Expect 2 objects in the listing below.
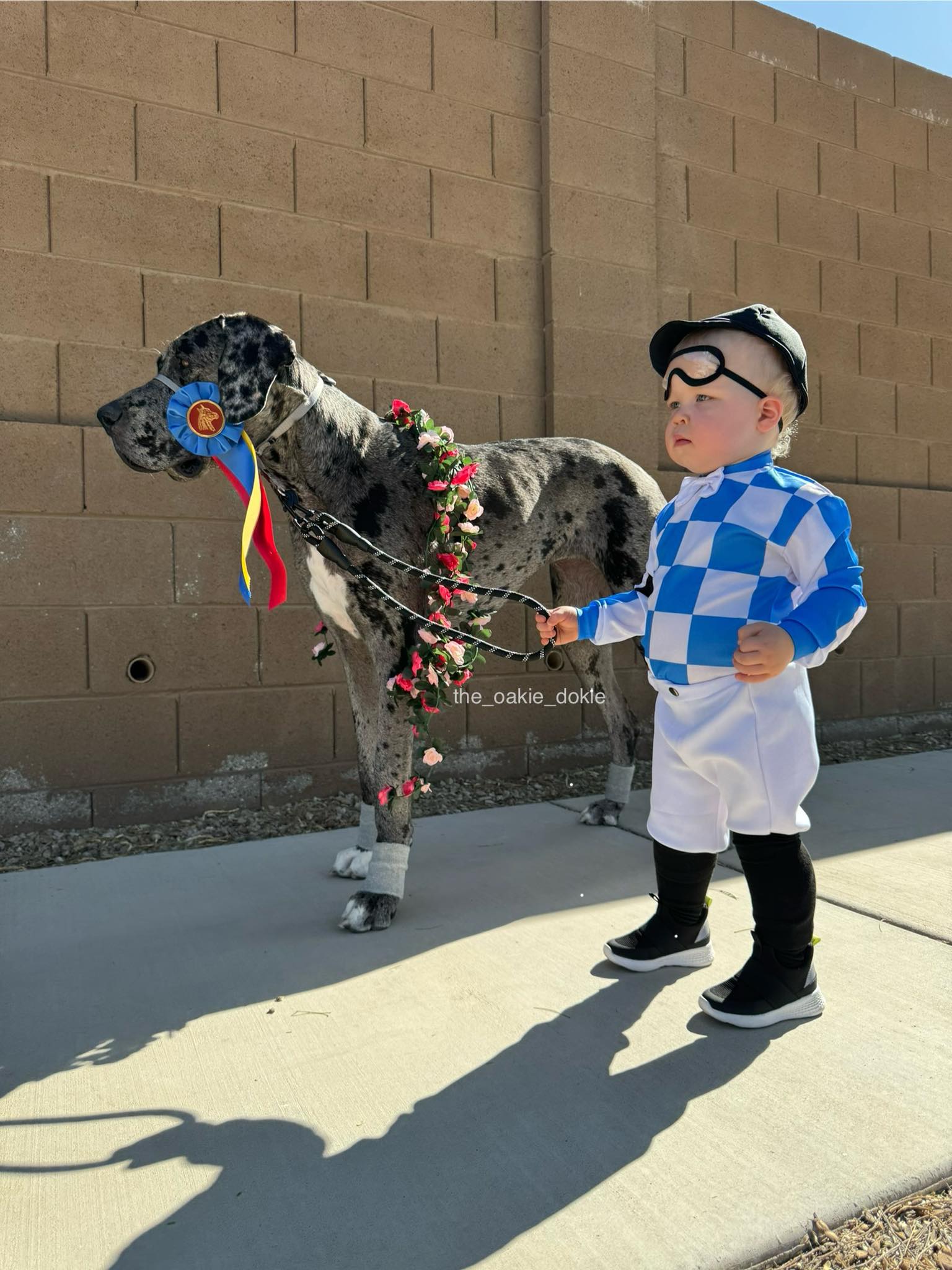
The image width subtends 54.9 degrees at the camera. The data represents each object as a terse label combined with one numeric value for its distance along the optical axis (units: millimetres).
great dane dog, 2479
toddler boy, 1929
